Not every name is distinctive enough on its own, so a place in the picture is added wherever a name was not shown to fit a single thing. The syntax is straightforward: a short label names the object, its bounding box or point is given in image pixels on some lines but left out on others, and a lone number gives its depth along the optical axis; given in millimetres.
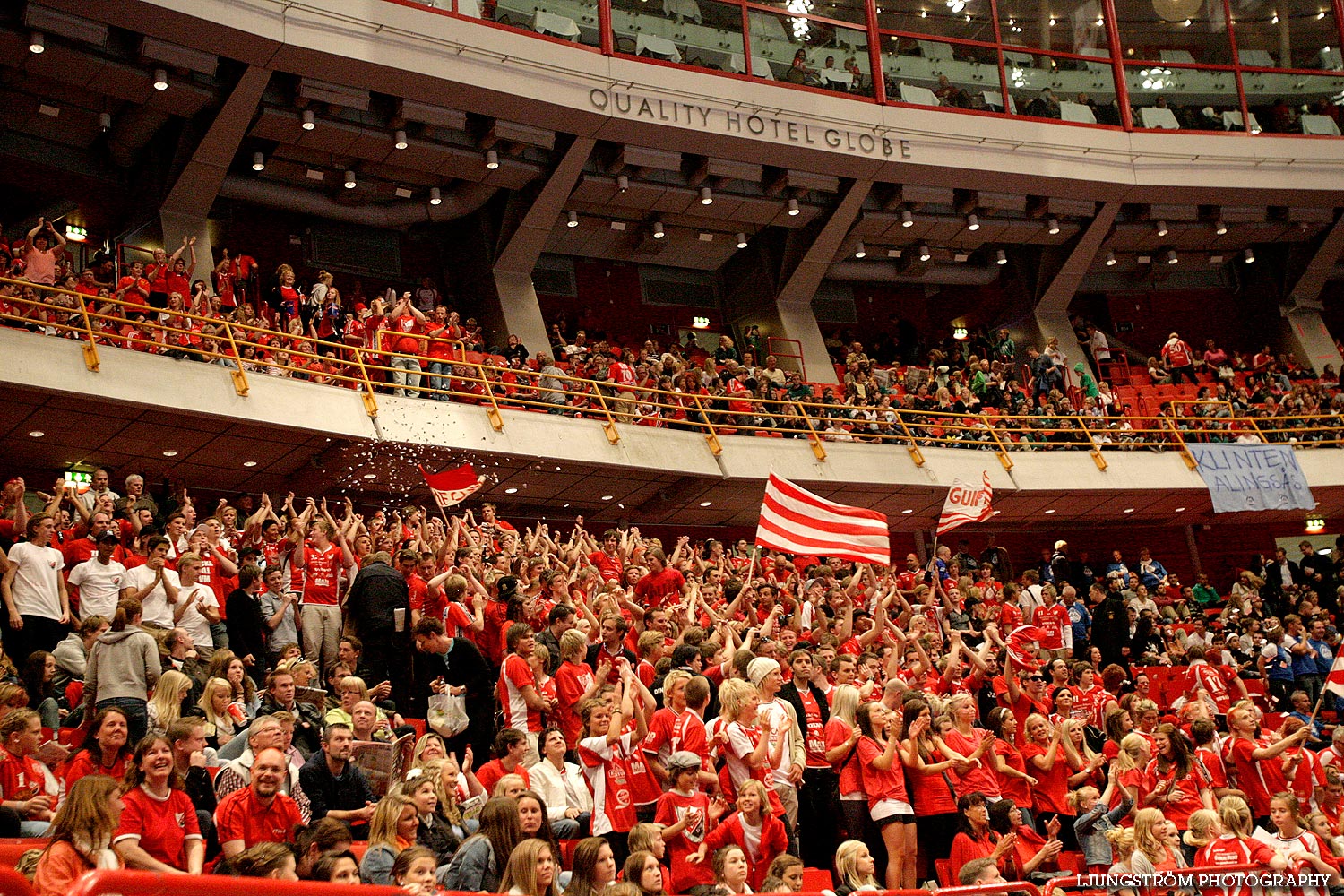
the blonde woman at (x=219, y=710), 7453
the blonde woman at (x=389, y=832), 5859
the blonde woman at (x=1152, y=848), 7668
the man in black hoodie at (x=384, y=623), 9766
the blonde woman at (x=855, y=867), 6602
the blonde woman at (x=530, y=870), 5594
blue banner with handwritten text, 22359
